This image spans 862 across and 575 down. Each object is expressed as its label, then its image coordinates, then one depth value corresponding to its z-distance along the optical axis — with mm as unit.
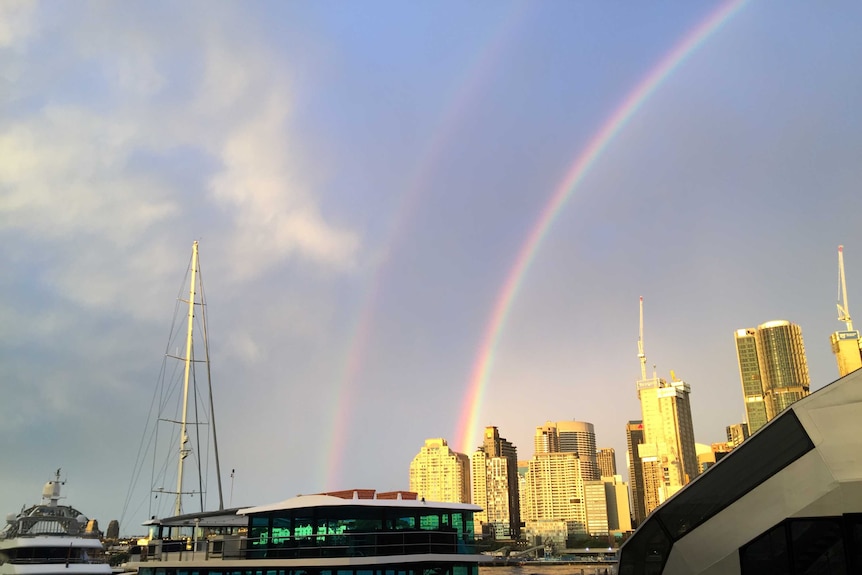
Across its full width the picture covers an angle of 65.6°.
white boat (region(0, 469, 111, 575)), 35562
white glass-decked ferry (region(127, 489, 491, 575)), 22625
